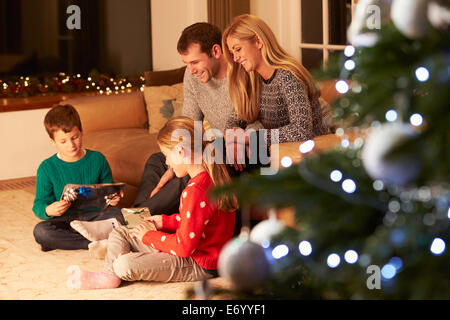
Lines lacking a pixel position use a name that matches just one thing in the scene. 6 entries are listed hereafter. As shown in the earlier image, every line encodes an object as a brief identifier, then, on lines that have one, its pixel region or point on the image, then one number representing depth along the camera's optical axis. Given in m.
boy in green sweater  3.22
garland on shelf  5.24
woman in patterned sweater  2.95
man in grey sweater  3.18
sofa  3.93
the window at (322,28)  4.60
